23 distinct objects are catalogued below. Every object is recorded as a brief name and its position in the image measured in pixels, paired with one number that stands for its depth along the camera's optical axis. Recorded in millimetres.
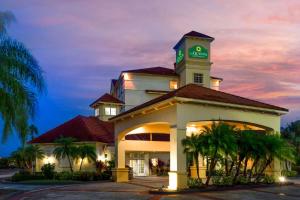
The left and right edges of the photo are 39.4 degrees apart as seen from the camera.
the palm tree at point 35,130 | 60447
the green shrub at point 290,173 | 37700
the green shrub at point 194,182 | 23064
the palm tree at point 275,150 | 25000
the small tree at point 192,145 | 22781
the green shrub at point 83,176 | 35250
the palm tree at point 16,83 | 18141
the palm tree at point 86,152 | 37844
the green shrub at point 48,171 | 36625
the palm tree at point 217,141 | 22656
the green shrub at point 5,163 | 68256
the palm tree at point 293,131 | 46625
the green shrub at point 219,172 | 25666
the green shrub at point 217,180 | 24097
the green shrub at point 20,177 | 35438
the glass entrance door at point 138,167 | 43125
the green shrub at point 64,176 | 35438
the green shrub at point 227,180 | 24234
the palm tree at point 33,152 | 41031
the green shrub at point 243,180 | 25016
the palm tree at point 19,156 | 42406
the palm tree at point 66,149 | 37688
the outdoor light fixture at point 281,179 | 26931
